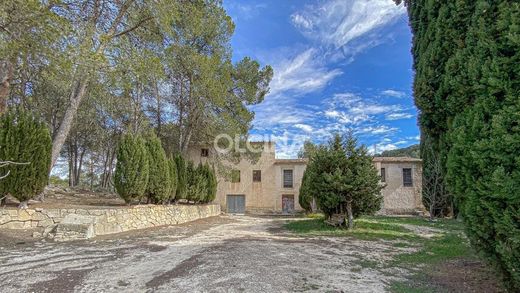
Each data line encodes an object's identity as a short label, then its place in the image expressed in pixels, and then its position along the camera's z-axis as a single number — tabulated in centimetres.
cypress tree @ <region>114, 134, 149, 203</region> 947
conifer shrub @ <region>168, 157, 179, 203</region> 1262
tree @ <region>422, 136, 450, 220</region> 1574
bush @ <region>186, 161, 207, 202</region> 1575
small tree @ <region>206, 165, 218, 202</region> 1827
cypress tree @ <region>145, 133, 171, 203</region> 1084
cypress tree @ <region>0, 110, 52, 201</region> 722
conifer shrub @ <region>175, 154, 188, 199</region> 1395
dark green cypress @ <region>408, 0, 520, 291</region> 269
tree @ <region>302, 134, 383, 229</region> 923
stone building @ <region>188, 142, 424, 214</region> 2398
